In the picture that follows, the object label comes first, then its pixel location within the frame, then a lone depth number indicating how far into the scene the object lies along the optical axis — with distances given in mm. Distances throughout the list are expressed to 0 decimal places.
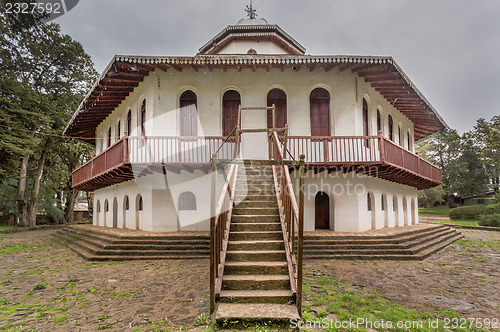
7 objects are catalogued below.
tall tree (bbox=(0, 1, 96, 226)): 19406
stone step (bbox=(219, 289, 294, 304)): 4688
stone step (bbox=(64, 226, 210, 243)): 9922
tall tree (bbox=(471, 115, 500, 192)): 33438
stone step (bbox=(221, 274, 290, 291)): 4965
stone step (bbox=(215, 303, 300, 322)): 4258
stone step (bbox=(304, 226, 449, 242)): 9703
